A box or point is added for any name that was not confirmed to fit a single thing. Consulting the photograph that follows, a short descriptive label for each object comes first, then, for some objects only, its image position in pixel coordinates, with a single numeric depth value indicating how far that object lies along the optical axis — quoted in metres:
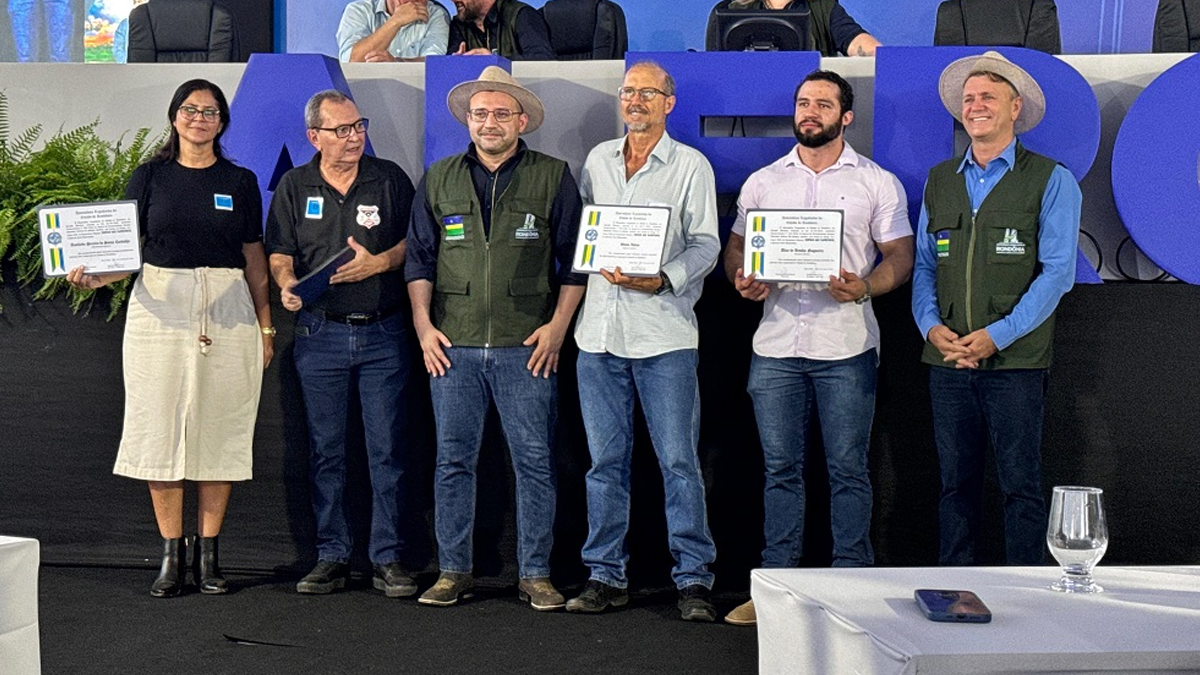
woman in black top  4.33
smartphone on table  1.84
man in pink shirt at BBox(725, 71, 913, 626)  4.14
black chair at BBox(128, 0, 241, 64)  6.16
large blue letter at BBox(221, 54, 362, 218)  5.01
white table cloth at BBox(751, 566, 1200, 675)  1.71
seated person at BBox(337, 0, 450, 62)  5.76
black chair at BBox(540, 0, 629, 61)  5.85
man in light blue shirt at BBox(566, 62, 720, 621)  4.17
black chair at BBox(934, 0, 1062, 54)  5.50
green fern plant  4.70
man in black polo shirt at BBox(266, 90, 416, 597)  4.42
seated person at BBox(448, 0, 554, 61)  5.64
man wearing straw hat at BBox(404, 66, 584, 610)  4.28
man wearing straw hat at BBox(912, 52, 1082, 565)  4.00
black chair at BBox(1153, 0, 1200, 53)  5.46
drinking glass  2.07
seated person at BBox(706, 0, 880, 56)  5.38
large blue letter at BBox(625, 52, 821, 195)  4.68
